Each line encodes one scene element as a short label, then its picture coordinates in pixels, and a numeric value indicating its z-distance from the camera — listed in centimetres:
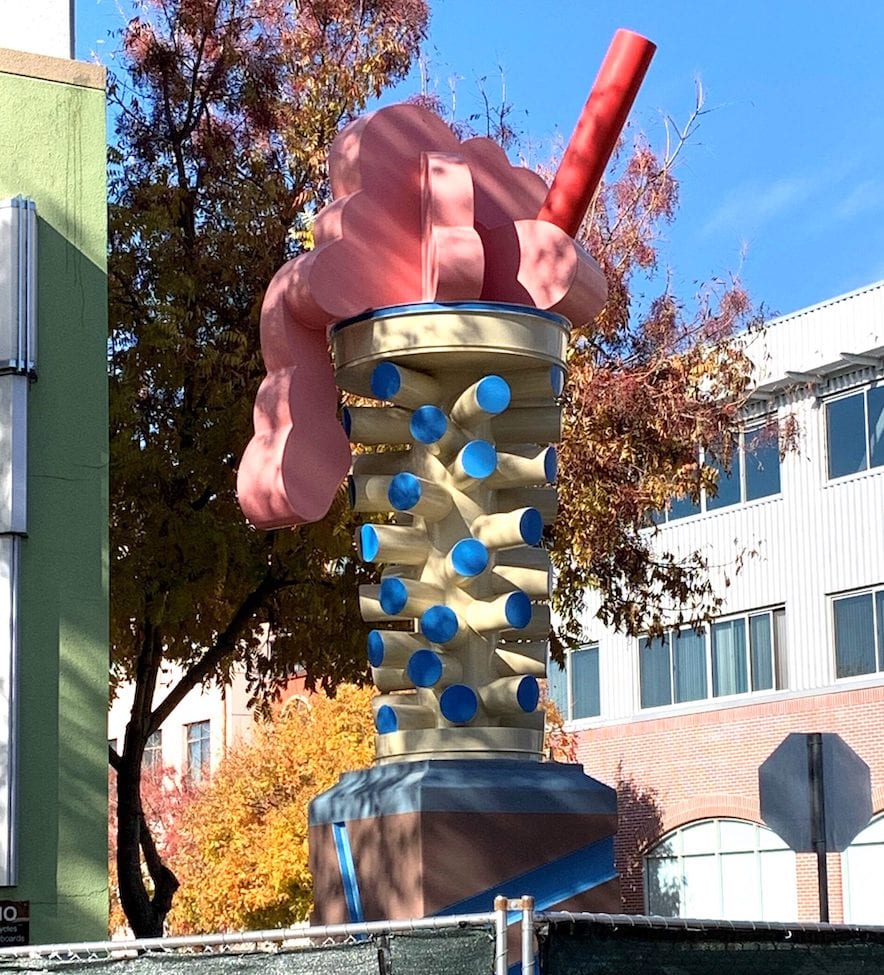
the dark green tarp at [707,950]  528
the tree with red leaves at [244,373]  1584
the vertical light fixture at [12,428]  1062
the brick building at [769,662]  3109
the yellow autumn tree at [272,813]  3195
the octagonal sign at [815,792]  964
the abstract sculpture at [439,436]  905
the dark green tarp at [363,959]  536
